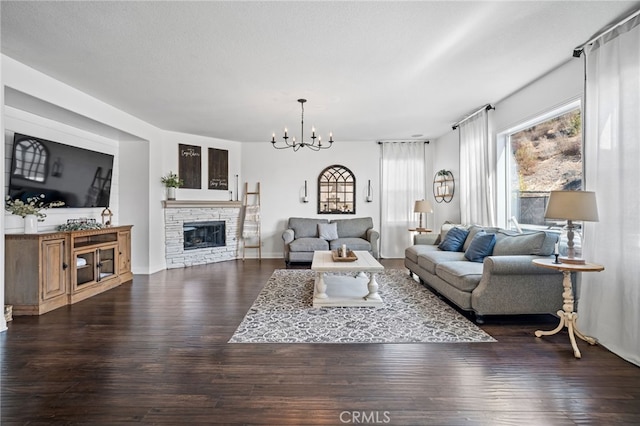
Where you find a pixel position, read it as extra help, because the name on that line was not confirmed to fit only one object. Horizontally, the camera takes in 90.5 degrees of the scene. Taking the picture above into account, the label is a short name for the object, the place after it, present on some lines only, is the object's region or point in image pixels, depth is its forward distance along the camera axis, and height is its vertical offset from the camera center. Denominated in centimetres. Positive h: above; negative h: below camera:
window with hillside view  348 +61
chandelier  671 +147
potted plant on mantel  592 +54
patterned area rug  278 -109
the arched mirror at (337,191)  726 +47
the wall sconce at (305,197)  723 +33
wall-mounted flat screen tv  369 +52
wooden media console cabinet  346 -68
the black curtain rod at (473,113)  462 +156
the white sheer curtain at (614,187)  245 +20
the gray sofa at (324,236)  622 -52
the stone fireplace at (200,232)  607 -41
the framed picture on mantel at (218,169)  680 +94
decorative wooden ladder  704 -21
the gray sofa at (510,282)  306 -70
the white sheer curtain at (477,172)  466 +63
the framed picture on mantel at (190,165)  632 +94
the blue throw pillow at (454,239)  463 -41
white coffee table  357 -97
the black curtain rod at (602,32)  244 +151
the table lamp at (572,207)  249 +3
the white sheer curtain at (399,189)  715 +51
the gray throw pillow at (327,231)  668 -41
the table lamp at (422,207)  619 +9
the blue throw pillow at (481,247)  384 -43
